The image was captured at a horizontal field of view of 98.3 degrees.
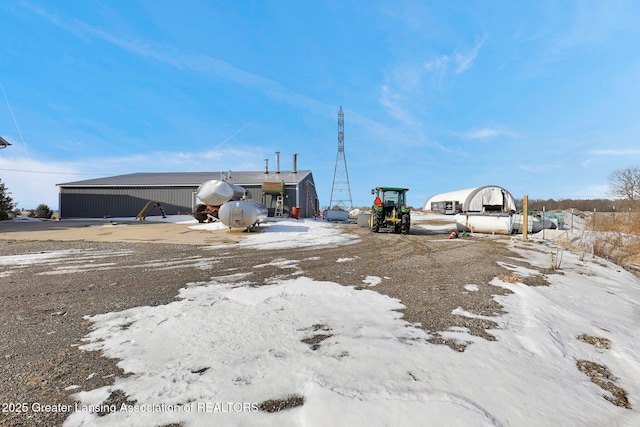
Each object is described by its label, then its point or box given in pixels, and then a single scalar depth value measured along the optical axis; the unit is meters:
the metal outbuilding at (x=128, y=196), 25.64
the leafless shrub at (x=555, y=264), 6.44
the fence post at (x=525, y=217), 11.50
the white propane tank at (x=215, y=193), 16.53
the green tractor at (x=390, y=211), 14.16
